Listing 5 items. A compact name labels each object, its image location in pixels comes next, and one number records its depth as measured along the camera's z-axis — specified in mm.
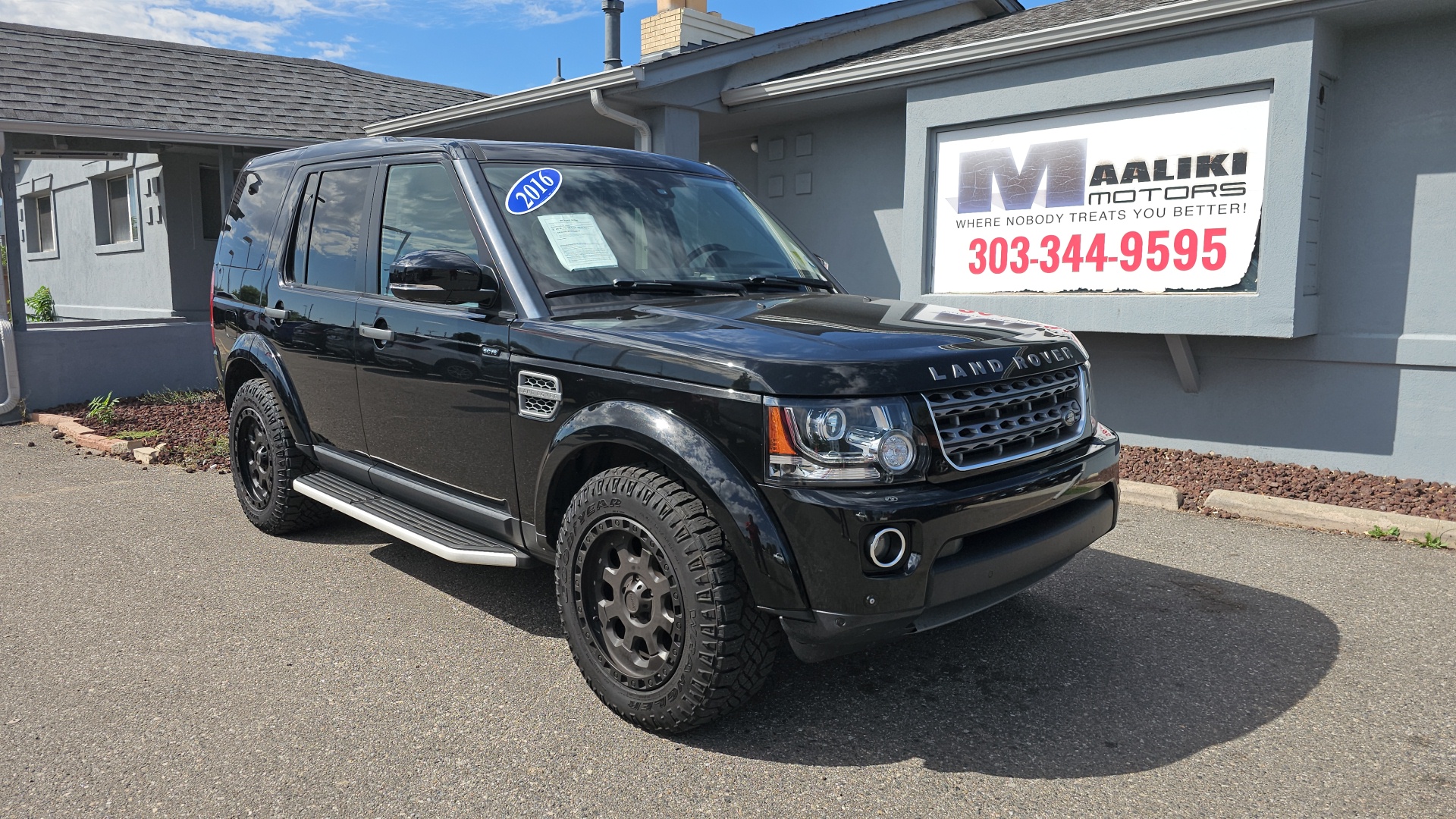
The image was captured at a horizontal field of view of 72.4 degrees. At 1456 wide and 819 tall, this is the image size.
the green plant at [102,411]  9359
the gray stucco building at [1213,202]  6547
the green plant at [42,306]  18953
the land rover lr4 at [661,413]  2938
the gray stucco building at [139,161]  10305
